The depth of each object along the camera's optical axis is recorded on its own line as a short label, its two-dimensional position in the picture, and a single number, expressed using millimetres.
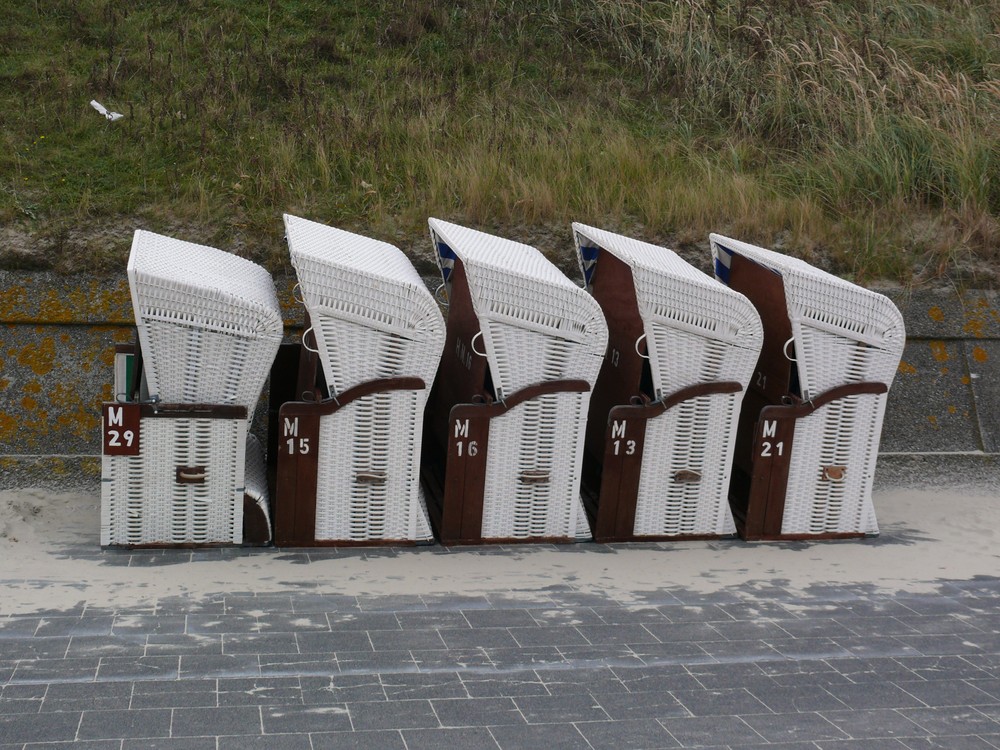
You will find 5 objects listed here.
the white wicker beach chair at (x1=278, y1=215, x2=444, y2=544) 5016
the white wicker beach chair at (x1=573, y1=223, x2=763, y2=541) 5348
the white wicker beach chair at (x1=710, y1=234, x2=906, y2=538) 5504
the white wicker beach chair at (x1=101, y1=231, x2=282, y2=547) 4875
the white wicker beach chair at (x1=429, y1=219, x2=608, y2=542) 5160
